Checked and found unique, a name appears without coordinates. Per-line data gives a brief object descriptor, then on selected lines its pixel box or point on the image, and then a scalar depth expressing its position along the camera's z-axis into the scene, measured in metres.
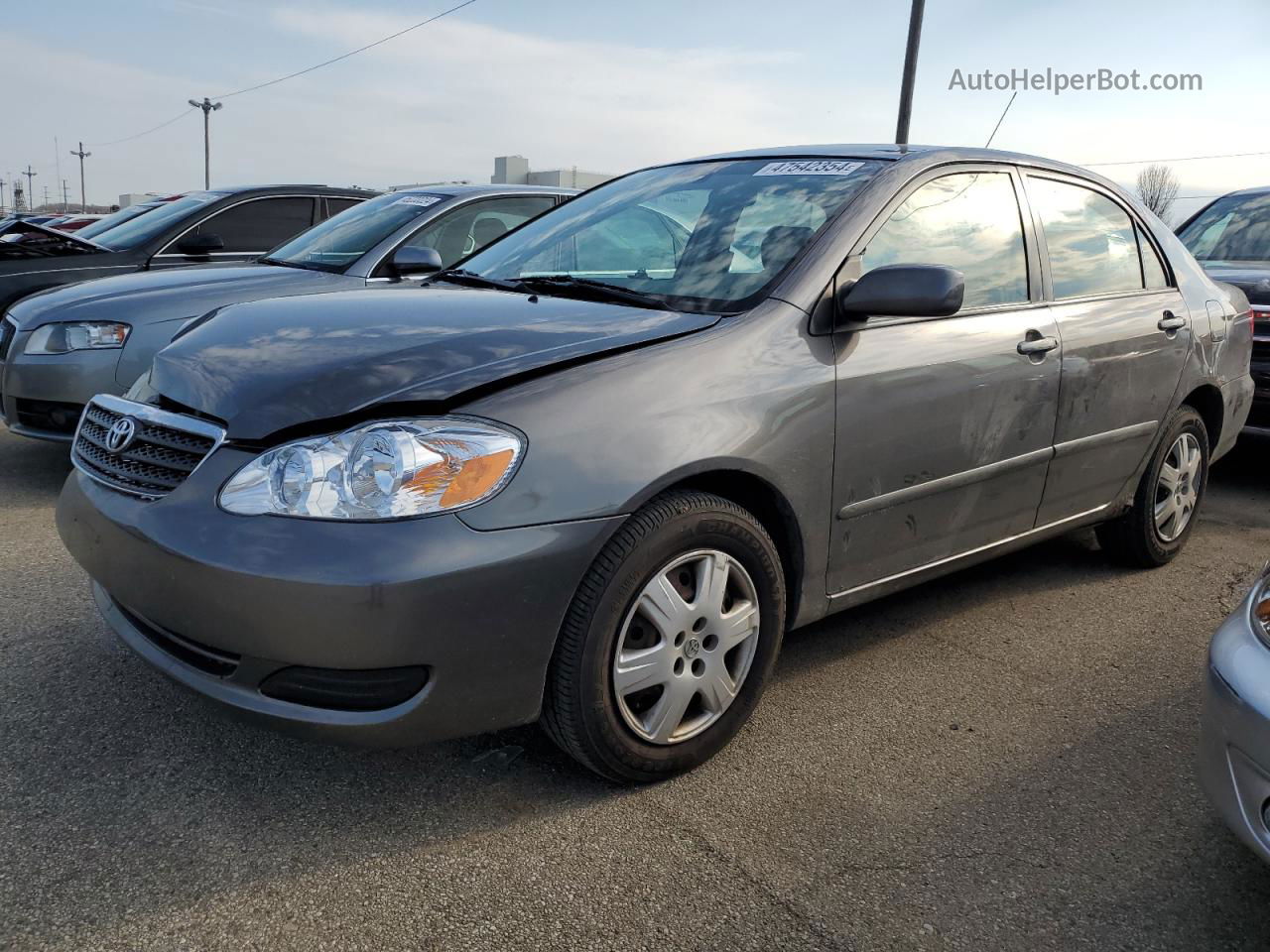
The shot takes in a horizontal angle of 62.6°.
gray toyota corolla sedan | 2.15
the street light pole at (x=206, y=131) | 50.61
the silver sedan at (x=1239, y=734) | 1.94
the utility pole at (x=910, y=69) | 14.01
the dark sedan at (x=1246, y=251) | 5.75
